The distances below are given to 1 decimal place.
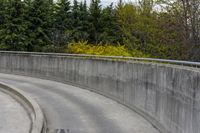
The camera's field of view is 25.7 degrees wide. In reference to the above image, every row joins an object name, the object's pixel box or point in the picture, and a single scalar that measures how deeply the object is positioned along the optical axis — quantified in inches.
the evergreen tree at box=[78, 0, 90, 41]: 2036.2
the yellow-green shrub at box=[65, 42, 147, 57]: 1561.3
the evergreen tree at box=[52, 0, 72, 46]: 2008.2
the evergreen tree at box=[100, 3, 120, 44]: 2097.7
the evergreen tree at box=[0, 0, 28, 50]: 1609.3
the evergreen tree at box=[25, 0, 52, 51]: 1678.2
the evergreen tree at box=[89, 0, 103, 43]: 2142.0
